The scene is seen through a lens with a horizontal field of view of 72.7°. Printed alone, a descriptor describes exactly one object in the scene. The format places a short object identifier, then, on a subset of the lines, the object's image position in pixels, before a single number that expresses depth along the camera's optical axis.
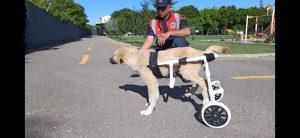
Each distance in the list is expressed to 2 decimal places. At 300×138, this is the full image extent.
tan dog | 2.96
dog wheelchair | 2.64
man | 3.15
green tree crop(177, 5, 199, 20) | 78.50
